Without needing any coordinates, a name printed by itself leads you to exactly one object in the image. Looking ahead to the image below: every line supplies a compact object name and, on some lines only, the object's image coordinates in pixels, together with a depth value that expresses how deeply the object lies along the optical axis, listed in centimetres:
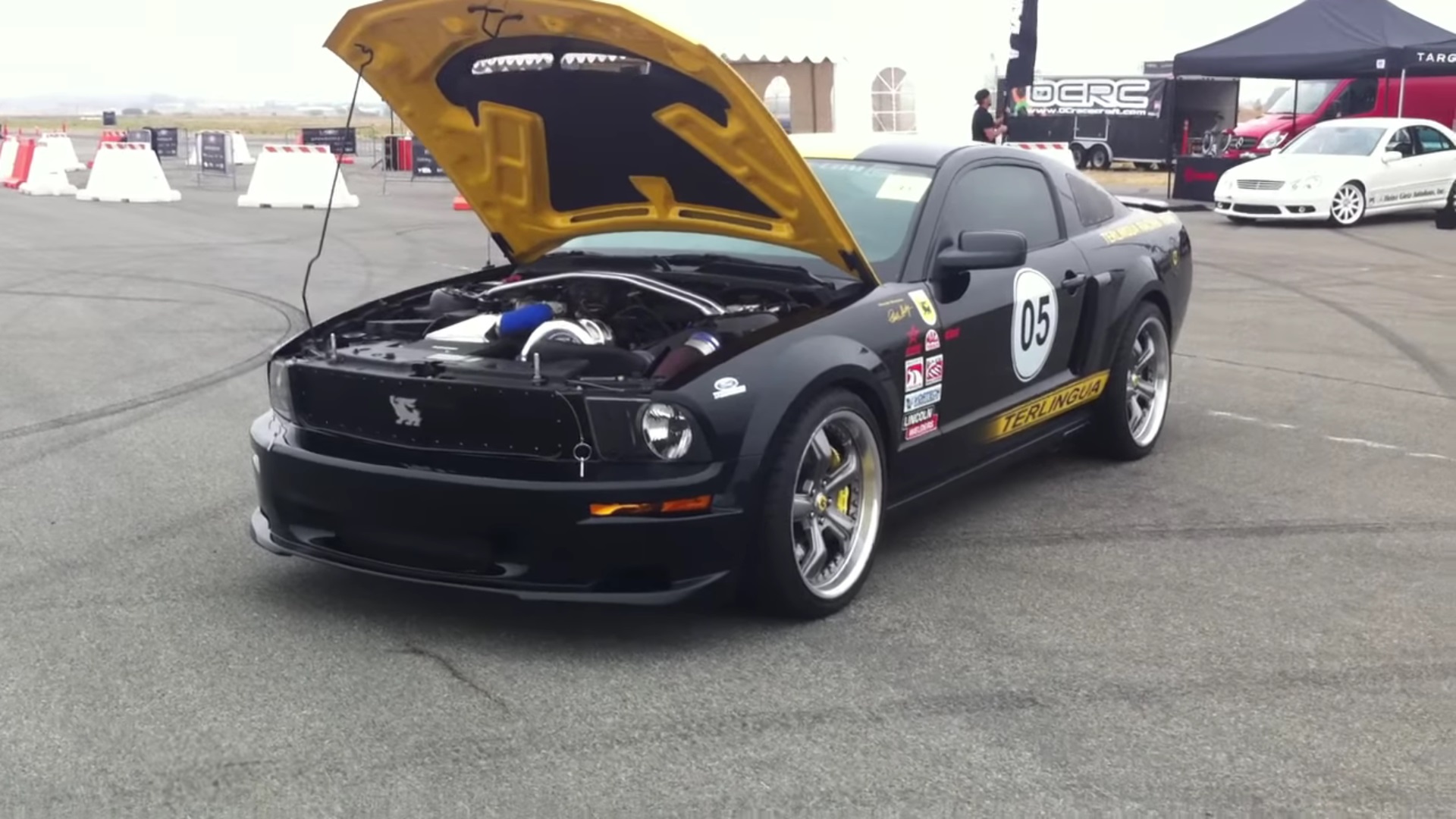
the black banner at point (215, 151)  2928
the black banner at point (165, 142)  3816
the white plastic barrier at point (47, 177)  2552
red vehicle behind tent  2803
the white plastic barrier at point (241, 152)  3753
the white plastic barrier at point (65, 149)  2725
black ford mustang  425
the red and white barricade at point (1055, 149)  2016
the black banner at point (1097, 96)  3400
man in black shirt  1930
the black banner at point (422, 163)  3032
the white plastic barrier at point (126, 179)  2395
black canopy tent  2389
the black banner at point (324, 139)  3569
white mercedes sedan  1927
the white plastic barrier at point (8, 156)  2909
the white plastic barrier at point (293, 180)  2291
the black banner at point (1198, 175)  2373
